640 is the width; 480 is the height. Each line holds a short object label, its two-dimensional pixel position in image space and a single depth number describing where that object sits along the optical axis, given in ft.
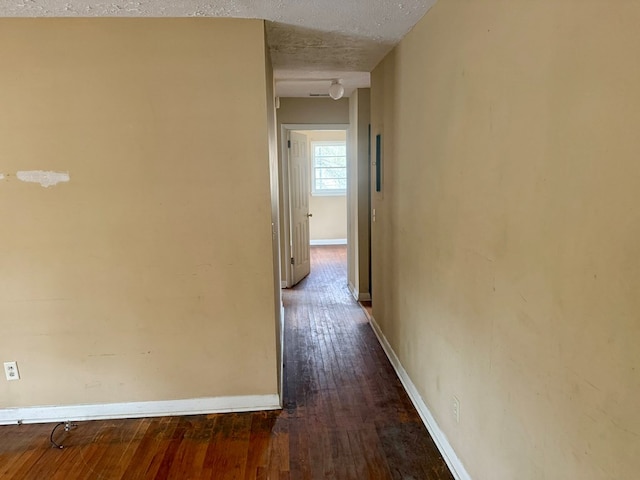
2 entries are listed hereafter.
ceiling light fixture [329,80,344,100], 12.66
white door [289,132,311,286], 18.19
